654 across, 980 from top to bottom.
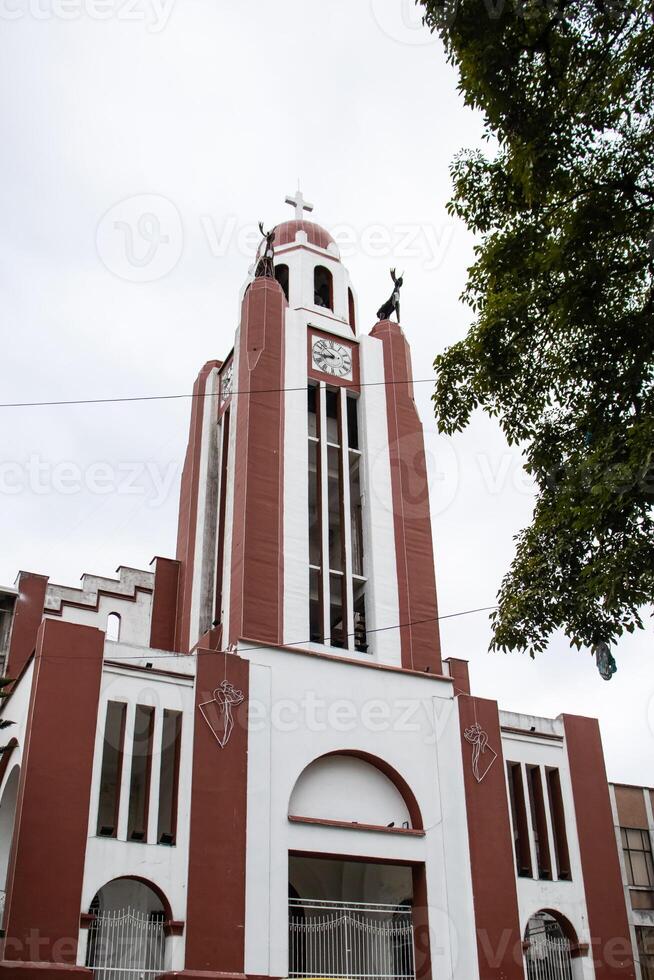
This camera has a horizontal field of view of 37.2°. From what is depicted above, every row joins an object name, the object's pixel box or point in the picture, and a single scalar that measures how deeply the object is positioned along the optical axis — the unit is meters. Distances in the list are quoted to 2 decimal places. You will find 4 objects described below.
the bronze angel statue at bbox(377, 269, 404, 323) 28.98
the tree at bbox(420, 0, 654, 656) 10.99
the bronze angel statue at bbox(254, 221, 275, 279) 27.19
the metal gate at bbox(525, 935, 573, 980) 20.30
